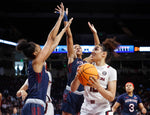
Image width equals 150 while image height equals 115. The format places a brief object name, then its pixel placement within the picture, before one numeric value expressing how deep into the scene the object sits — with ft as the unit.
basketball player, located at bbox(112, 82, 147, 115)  24.06
